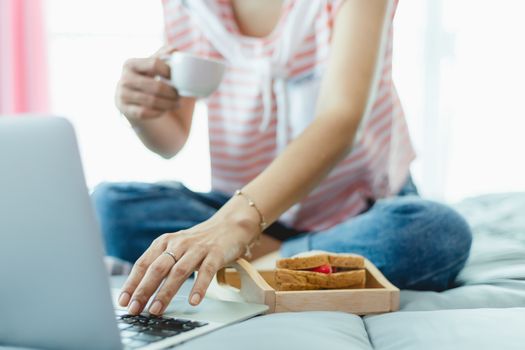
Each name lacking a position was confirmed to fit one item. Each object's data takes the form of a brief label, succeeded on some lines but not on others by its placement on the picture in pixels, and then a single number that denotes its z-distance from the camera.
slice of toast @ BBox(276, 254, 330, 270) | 1.39
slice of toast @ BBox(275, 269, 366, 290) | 1.37
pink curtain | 3.34
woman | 1.41
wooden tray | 1.31
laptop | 1.01
